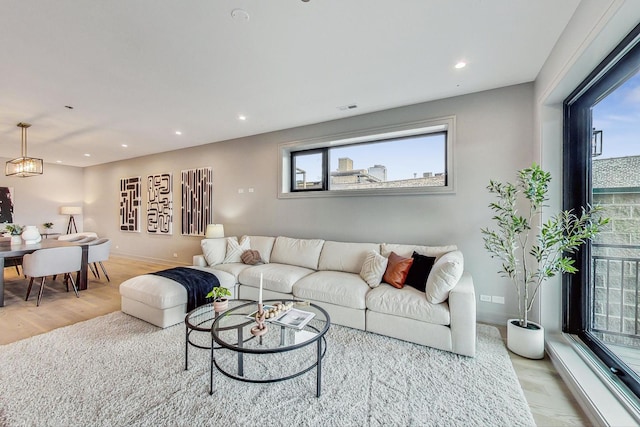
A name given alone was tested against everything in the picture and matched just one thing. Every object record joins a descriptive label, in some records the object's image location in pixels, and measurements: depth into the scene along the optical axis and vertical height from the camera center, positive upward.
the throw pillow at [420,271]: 2.73 -0.62
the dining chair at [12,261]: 4.31 -0.84
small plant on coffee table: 2.17 -0.75
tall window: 1.73 +0.13
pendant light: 4.53 +0.82
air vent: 3.52 +1.47
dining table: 3.42 -0.54
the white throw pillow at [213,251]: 3.91 -0.58
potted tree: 2.12 -0.20
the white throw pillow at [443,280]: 2.33 -0.60
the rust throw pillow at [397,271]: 2.79 -0.63
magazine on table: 1.94 -0.83
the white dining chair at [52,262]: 3.44 -0.70
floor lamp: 7.49 +0.00
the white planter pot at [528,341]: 2.23 -1.11
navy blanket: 2.93 -0.82
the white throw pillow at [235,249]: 4.03 -0.58
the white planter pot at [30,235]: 4.20 -0.39
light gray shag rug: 1.59 -1.25
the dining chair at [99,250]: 4.21 -0.63
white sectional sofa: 2.33 -0.79
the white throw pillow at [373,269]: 2.88 -0.63
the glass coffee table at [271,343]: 1.90 -1.18
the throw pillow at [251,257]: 3.90 -0.67
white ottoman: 2.73 -0.95
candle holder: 1.80 -0.80
